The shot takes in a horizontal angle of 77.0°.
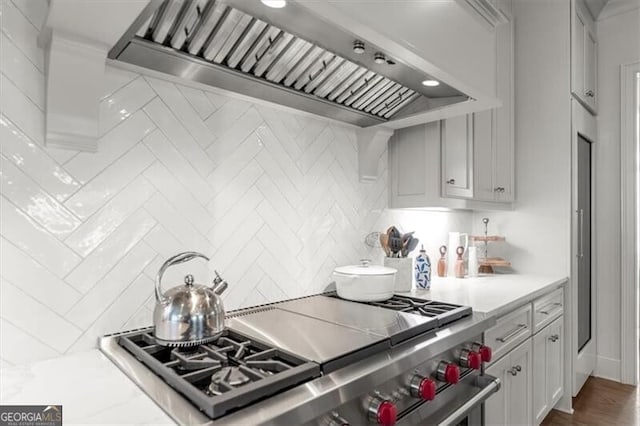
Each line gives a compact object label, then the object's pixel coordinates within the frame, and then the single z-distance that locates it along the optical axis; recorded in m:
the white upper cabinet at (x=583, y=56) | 2.67
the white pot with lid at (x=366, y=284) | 1.65
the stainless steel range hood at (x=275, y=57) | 1.08
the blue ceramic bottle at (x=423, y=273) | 2.06
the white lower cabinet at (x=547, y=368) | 2.15
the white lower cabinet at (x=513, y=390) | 1.70
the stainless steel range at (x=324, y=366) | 0.82
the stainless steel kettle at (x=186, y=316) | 1.04
